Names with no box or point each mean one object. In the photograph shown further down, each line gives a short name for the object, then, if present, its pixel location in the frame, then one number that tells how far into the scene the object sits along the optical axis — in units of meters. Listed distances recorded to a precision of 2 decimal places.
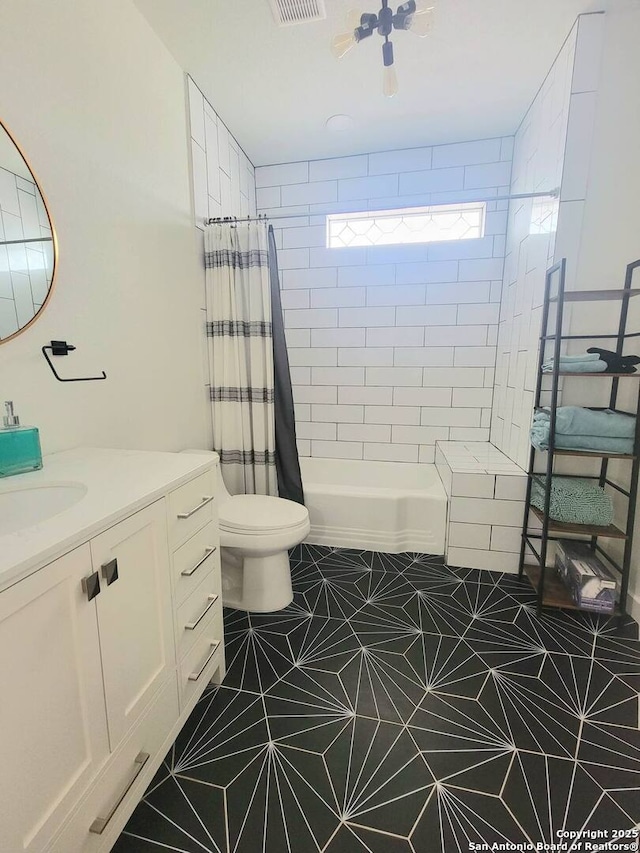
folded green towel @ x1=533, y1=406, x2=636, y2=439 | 1.60
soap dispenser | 1.02
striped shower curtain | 2.08
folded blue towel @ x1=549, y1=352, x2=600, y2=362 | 1.61
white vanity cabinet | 0.62
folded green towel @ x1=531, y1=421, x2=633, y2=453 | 1.61
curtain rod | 1.84
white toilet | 1.66
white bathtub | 2.25
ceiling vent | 1.50
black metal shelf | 1.58
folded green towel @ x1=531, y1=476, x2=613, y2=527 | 1.69
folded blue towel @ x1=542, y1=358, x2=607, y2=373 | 1.59
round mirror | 1.07
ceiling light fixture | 1.24
